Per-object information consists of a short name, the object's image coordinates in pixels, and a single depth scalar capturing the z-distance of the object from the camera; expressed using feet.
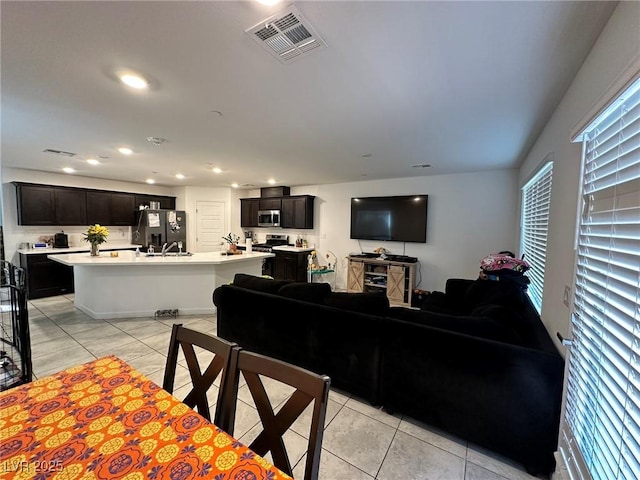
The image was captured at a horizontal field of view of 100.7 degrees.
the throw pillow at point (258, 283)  8.89
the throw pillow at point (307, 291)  7.90
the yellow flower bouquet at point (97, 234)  13.91
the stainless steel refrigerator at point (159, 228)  20.25
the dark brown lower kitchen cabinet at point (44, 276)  15.64
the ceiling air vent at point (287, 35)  4.09
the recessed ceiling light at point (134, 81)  5.73
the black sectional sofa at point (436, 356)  5.11
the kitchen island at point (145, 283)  12.76
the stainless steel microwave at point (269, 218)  22.35
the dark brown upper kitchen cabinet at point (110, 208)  18.97
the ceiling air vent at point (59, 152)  11.82
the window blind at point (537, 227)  8.08
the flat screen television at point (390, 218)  17.16
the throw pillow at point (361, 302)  6.99
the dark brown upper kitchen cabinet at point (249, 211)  23.62
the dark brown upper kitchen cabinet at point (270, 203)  22.39
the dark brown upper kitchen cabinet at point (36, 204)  15.98
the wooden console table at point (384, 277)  16.67
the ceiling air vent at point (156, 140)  9.97
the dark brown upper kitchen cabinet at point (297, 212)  21.12
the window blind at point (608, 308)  2.96
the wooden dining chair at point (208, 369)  3.71
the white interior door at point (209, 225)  23.45
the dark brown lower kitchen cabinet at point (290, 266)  20.61
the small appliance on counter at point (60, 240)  17.66
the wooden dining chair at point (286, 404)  3.05
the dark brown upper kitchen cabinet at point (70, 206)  17.47
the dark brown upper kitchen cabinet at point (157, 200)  21.35
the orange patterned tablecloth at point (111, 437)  2.65
